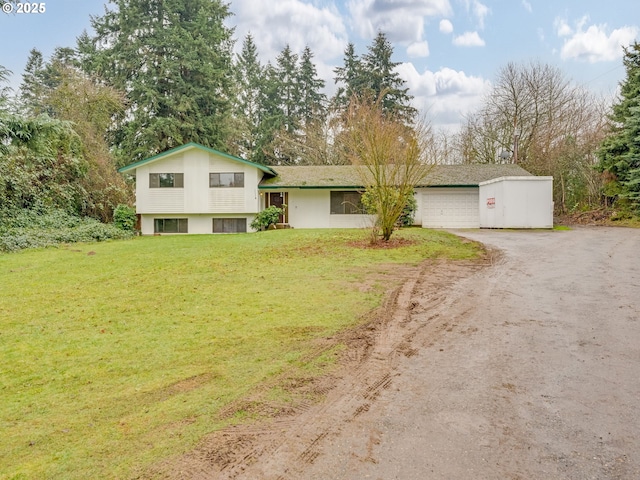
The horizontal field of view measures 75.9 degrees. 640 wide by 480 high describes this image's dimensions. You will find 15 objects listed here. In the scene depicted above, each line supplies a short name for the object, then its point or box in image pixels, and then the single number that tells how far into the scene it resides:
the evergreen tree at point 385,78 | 36.00
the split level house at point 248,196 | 21.06
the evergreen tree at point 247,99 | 36.97
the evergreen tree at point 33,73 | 42.72
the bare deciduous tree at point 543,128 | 25.17
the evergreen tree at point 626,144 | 18.39
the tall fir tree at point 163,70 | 30.23
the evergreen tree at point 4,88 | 12.70
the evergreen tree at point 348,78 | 36.78
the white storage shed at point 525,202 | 17.52
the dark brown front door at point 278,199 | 22.39
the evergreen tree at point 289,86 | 38.20
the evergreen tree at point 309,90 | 38.91
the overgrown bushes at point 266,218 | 19.89
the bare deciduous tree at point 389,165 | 12.16
